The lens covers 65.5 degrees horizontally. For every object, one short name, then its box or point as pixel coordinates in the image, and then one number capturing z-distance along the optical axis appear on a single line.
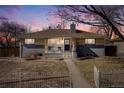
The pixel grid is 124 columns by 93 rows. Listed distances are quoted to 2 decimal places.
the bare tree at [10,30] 13.99
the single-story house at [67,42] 10.81
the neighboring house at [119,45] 13.10
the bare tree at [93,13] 7.24
